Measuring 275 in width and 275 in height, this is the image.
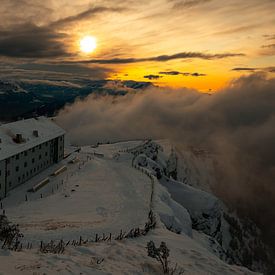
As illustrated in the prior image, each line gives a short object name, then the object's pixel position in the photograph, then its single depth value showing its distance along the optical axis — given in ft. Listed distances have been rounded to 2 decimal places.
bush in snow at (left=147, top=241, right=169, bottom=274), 46.42
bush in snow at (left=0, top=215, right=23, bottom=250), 50.10
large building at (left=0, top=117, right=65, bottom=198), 144.24
